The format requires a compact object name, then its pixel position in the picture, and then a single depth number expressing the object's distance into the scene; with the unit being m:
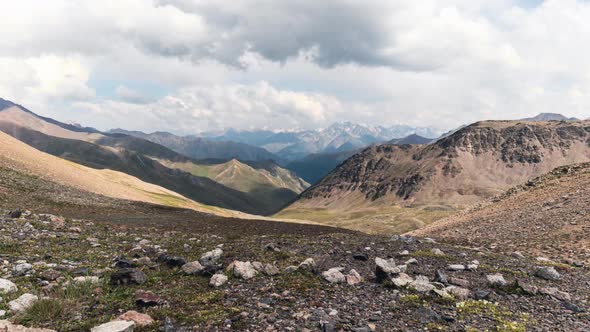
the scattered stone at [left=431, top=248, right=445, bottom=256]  22.03
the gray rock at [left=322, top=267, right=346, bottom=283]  15.48
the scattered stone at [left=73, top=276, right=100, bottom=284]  13.98
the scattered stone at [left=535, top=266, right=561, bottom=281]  18.45
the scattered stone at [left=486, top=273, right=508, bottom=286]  16.23
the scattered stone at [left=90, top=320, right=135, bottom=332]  9.77
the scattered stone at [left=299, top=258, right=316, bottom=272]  16.91
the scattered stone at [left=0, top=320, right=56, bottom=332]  8.79
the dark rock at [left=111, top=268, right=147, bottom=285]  14.53
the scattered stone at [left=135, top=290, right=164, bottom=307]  12.38
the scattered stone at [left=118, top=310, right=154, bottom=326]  10.72
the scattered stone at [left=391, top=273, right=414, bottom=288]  15.03
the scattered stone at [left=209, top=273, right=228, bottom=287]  14.77
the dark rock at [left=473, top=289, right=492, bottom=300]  14.56
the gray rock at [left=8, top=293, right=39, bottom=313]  11.16
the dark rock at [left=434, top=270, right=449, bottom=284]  16.11
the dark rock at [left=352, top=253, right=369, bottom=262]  19.69
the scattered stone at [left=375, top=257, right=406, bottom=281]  15.88
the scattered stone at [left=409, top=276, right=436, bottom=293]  14.46
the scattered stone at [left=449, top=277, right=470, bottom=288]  15.97
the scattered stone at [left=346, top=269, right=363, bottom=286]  15.52
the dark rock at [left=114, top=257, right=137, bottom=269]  17.16
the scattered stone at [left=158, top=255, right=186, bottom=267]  17.67
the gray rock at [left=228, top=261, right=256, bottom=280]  15.67
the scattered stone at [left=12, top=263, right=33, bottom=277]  14.80
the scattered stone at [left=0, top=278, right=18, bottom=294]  12.55
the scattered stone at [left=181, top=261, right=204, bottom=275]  16.31
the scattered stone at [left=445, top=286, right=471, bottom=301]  14.23
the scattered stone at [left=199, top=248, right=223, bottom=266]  17.47
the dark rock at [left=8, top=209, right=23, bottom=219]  28.30
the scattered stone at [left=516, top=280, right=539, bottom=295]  15.40
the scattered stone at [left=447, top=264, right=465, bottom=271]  18.72
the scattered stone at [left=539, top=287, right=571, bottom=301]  15.26
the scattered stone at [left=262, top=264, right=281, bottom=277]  16.25
